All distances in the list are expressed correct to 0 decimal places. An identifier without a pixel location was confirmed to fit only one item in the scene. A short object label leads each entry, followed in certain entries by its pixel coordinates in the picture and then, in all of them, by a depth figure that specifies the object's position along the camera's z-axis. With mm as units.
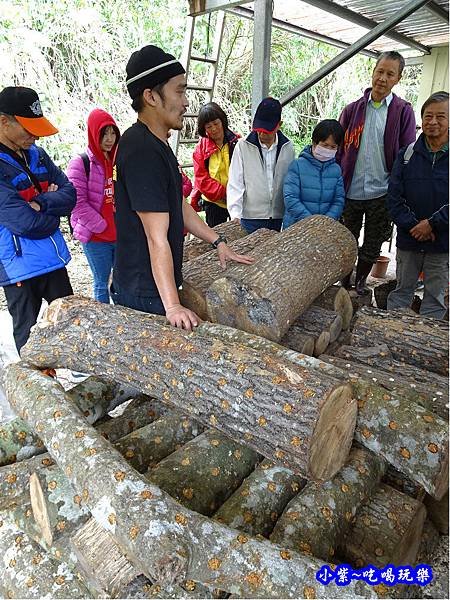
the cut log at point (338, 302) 2824
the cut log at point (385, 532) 1572
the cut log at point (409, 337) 2375
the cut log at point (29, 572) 1518
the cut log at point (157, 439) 1862
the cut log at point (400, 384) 1853
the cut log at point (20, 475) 1689
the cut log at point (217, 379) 1532
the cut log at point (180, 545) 1242
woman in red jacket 4129
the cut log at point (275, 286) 2293
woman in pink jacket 3268
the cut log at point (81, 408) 1988
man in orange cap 2506
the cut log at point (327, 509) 1514
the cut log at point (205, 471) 1646
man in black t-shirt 1960
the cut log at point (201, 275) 2607
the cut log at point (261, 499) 1576
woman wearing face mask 3590
